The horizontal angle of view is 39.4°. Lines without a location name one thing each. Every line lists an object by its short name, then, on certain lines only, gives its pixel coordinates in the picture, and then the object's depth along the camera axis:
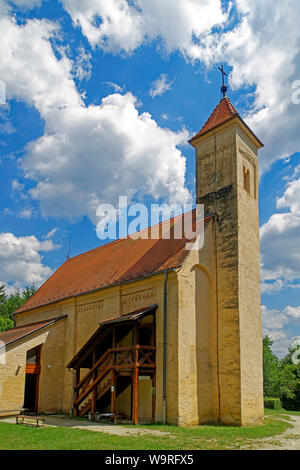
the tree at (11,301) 56.25
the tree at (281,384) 41.03
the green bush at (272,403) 35.34
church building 17.84
